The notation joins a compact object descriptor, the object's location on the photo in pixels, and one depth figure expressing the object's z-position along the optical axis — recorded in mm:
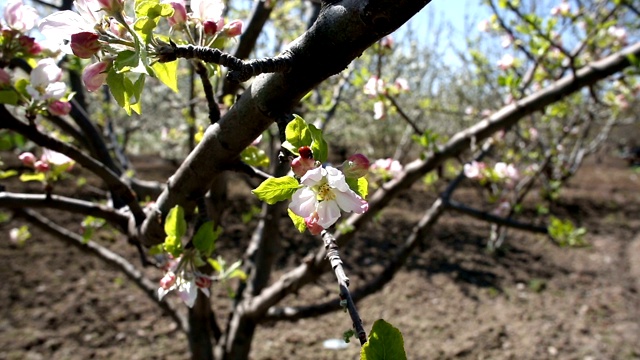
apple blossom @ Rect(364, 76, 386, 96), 1738
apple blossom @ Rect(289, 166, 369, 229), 237
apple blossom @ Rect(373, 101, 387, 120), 1732
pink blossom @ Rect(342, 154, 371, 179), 242
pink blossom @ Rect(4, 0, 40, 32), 379
